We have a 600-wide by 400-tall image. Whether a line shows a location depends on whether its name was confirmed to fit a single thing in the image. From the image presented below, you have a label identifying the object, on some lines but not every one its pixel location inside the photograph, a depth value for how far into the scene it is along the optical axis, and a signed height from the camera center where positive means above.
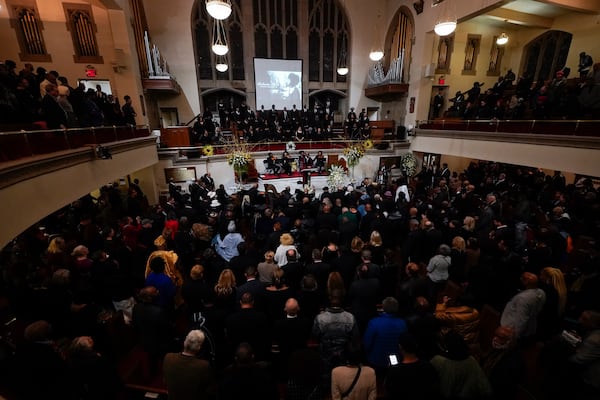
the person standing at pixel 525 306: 3.08 -2.02
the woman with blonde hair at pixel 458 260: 4.03 -1.97
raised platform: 11.31 -2.41
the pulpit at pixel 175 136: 10.77 -0.52
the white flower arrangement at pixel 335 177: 9.37 -1.86
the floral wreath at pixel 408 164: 13.15 -2.02
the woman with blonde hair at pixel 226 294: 2.94 -1.79
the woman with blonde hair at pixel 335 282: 2.99 -1.71
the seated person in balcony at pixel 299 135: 12.93 -0.64
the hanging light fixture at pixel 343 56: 16.02 +3.59
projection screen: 15.09 +2.04
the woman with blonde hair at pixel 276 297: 3.14 -1.91
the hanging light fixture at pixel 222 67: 11.49 +2.20
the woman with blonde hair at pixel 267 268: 3.66 -1.86
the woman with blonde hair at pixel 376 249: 4.20 -1.87
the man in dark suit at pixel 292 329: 2.70 -1.95
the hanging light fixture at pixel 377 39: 15.63 +4.42
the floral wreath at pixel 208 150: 10.70 -1.05
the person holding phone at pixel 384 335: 2.69 -2.04
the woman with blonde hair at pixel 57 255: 4.09 -1.89
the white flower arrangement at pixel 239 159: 9.50 -1.25
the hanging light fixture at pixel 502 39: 12.11 +3.35
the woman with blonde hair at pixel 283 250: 4.20 -1.88
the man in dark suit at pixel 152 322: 2.82 -1.96
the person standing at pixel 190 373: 2.19 -1.91
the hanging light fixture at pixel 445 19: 7.63 +3.79
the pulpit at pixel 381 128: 13.82 -0.40
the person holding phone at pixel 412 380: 2.08 -1.90
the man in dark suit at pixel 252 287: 3.10 -1.79
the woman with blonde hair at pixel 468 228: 4.88 -1.87
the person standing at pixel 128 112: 7.90 +0.30
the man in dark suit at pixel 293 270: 3.68 -1.91
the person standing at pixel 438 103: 13.39 +0.75
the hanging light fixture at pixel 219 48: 9.07 +2.31
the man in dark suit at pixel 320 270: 3.66 -1.91
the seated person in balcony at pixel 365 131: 13.84 -0.53
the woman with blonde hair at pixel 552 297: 3.27 -2.04
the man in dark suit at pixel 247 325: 2.68 -1.90
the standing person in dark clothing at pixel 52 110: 4.46 +0.22
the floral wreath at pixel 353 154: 11.16 -1.31
